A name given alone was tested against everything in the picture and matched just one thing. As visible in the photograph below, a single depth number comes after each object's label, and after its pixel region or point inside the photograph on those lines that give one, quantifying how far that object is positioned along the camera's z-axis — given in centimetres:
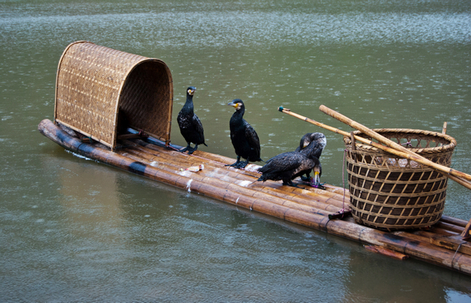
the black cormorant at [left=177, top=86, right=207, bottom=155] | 1437
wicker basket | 883
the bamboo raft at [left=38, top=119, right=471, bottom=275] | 888
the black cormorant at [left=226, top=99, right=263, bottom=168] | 1297
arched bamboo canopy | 1421
